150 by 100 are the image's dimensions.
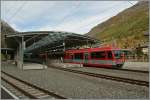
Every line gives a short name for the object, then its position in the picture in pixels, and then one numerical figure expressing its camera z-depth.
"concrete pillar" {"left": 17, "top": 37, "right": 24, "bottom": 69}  16.05
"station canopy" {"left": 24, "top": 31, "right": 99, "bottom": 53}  17.75
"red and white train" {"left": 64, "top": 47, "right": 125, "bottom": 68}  12.88
